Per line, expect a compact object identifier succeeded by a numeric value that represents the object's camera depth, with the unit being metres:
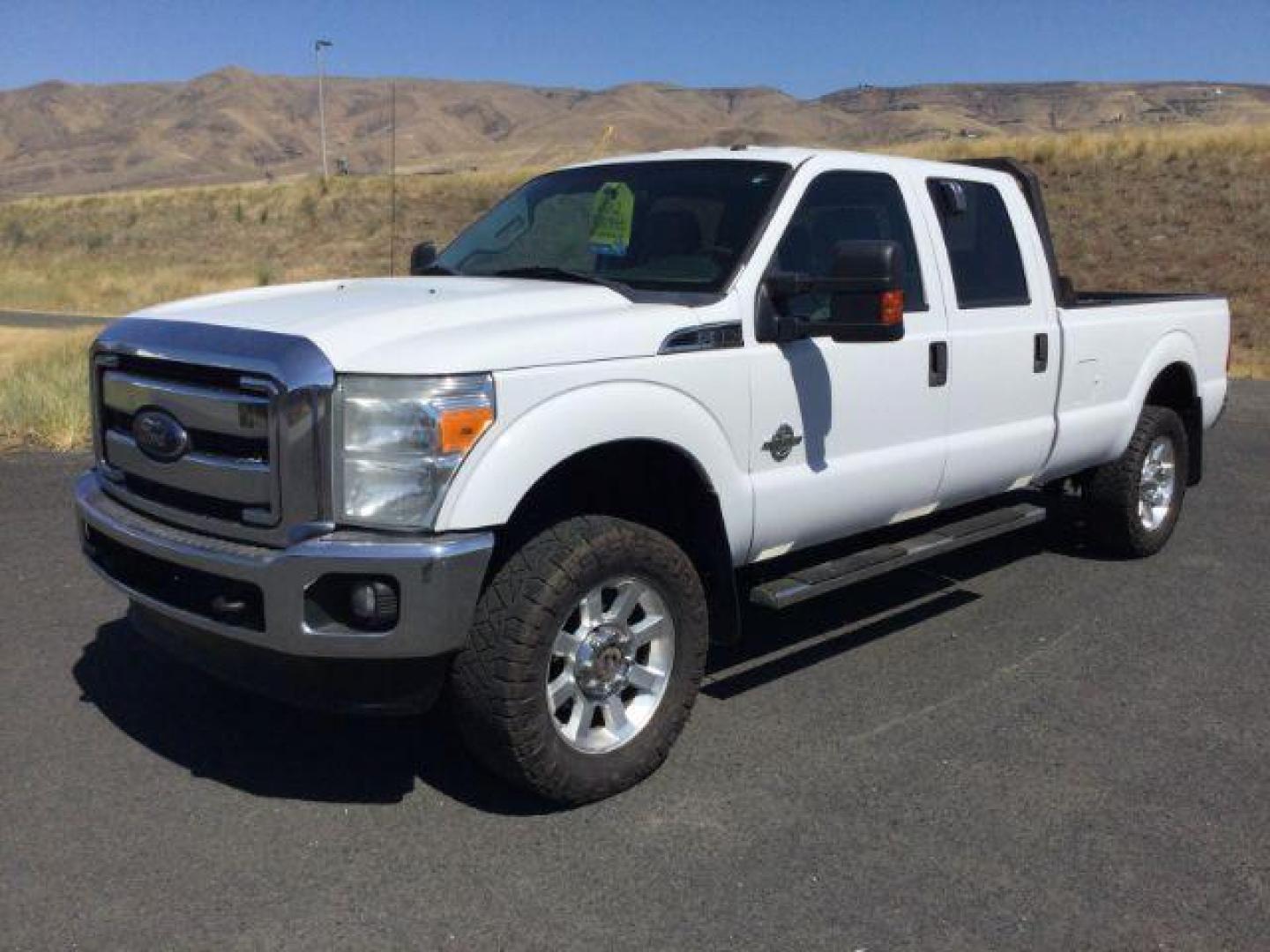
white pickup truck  3.34
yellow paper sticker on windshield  4.70
